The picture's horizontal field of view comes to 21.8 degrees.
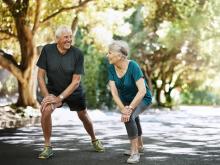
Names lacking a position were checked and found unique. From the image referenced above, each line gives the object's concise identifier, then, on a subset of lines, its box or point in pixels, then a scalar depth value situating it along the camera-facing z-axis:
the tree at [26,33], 18.65
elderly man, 8.21
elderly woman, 7.98
